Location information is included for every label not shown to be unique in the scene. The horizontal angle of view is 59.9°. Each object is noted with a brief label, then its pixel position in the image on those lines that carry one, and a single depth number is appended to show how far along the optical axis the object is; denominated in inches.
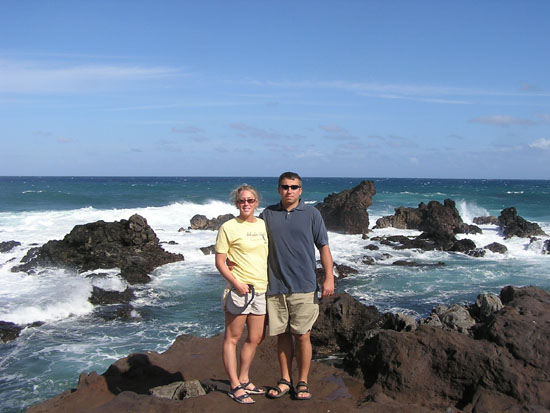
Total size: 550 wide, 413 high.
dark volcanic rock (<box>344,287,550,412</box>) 209.6
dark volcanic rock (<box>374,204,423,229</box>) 1140.5
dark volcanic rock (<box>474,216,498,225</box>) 1278.3
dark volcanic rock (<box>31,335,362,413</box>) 181.8
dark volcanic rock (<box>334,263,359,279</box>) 621.6
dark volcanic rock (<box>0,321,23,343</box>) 380.8
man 184.1
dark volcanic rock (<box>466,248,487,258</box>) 803.4
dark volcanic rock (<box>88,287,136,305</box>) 483.2
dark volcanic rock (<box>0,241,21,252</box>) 751.1
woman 179.0
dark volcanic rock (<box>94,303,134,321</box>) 439.2
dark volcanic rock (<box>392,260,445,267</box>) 709.0
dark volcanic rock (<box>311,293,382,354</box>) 327.3
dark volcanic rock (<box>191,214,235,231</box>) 1095.0
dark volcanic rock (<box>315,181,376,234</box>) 1043.3
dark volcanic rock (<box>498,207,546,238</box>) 999.0
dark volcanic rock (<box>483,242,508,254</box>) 828.0
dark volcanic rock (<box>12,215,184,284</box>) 629.6
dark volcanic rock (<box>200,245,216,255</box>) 776.3
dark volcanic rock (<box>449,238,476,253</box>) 843.9
